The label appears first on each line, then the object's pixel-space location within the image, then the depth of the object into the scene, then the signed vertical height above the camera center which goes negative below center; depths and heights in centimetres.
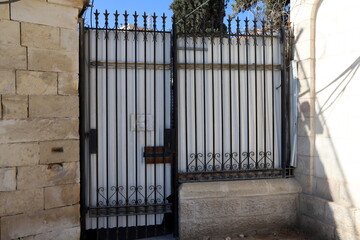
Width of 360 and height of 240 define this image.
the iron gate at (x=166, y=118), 406 +5
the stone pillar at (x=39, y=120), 325 +2
